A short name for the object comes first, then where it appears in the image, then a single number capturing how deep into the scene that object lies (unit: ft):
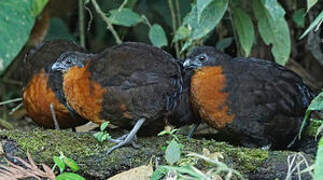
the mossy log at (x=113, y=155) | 20.53
